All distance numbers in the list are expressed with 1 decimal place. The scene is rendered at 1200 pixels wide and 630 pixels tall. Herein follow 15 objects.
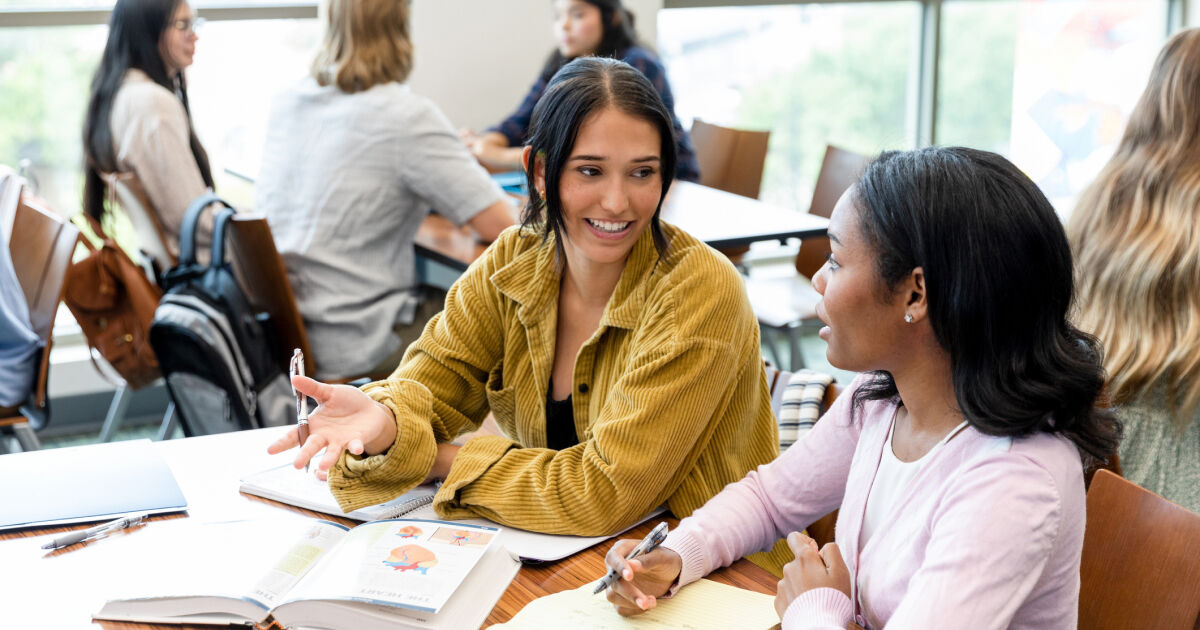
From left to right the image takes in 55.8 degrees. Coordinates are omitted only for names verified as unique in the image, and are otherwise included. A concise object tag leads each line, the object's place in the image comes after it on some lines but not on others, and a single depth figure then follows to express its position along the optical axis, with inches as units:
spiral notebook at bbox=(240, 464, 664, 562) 53.6
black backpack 99.3
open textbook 46.0
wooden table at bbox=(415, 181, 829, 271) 115.6
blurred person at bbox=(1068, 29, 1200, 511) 74.7
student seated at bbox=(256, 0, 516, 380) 113.3
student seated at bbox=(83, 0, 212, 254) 117.7
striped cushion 66.4
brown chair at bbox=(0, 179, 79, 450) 101.3
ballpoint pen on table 54.0
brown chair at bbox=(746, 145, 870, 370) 135.6
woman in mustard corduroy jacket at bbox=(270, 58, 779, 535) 56.6
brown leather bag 109.0
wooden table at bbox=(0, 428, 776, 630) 48.1
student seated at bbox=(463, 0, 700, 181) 156.1
